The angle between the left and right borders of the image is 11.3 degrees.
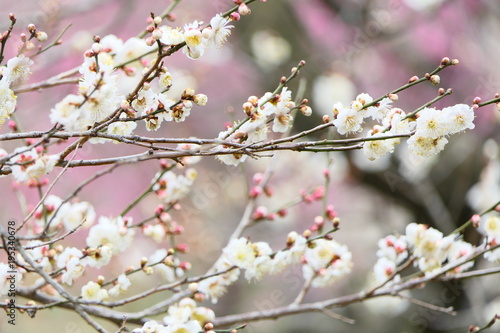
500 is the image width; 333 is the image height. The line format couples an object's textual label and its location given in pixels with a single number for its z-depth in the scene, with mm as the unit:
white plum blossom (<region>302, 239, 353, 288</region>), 2259
